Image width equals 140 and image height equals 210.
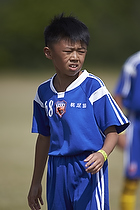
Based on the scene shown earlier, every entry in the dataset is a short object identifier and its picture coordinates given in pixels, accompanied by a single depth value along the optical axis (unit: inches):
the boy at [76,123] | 252.2
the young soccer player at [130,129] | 408.8
